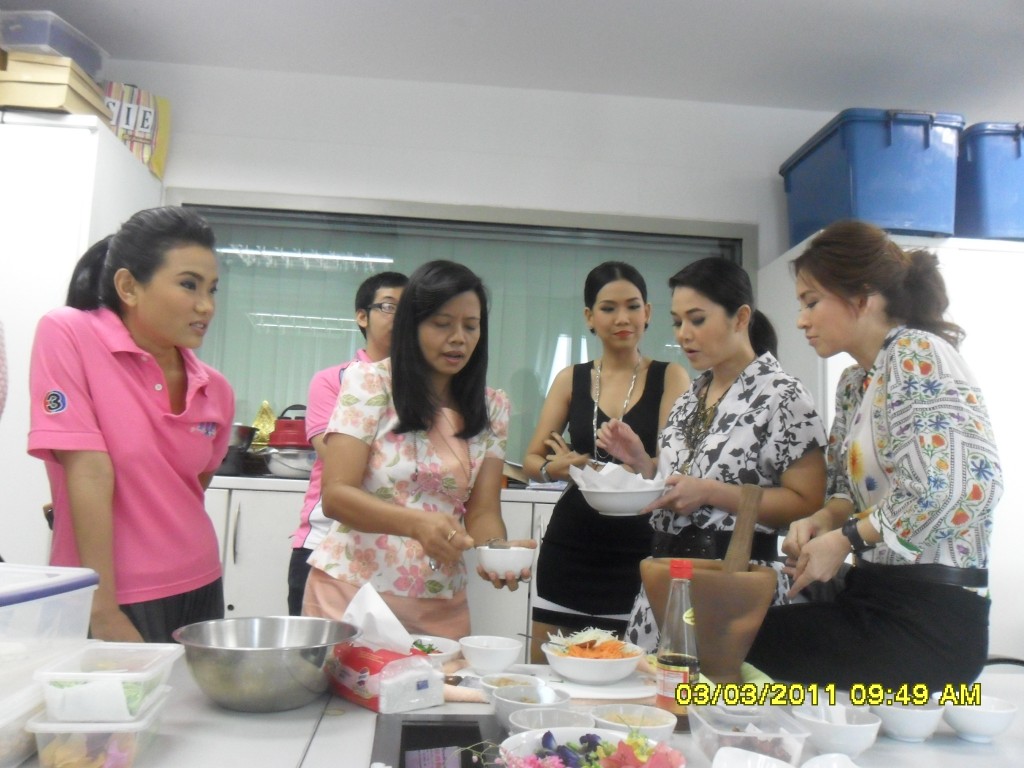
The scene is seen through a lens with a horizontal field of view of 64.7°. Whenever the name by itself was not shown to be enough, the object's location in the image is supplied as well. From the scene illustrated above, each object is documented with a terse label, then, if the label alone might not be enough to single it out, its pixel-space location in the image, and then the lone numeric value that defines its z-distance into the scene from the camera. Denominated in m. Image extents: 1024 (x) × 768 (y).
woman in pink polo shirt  1.40
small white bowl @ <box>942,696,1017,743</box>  1.03
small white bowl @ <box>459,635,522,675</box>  1.22
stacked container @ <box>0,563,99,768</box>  0.85
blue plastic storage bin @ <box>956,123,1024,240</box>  2.79
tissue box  1.06
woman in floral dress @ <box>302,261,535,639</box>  1.56
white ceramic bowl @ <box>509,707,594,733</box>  0.96
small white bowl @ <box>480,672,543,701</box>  1.12
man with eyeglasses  2.22
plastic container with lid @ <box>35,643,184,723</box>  0.85
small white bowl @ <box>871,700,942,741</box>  1.02
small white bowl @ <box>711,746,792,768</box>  0.85
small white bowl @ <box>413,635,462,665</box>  1.22
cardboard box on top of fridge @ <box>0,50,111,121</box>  2.51
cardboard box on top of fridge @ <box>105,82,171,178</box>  2.87
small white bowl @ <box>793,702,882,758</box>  0.94
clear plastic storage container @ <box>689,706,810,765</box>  0.89
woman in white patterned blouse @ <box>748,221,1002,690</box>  1.20
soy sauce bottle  1.07
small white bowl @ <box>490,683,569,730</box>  0.99
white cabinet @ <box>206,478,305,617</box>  2.67
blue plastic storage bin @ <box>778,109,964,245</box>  2.71
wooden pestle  1.18
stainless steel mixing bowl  1.00
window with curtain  3.17
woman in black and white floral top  1.61
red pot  2.77
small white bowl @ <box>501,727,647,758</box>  0.86
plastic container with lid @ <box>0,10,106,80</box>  2.49
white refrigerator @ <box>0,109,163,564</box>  2.48
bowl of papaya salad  1.17
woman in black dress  1.96
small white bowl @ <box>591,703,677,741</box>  0.94
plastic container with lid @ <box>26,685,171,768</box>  0.84
